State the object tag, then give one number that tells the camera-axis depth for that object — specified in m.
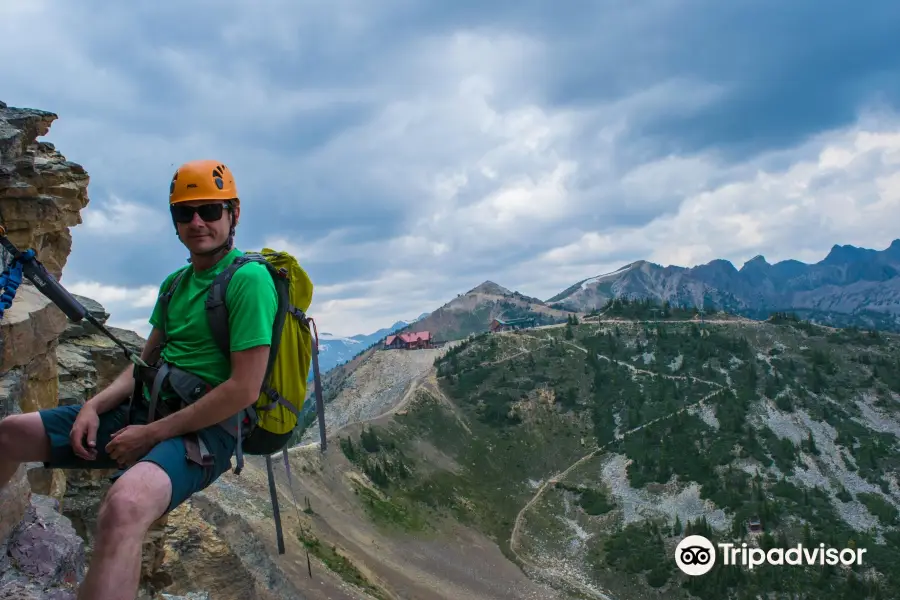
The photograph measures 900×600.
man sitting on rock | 3.50
